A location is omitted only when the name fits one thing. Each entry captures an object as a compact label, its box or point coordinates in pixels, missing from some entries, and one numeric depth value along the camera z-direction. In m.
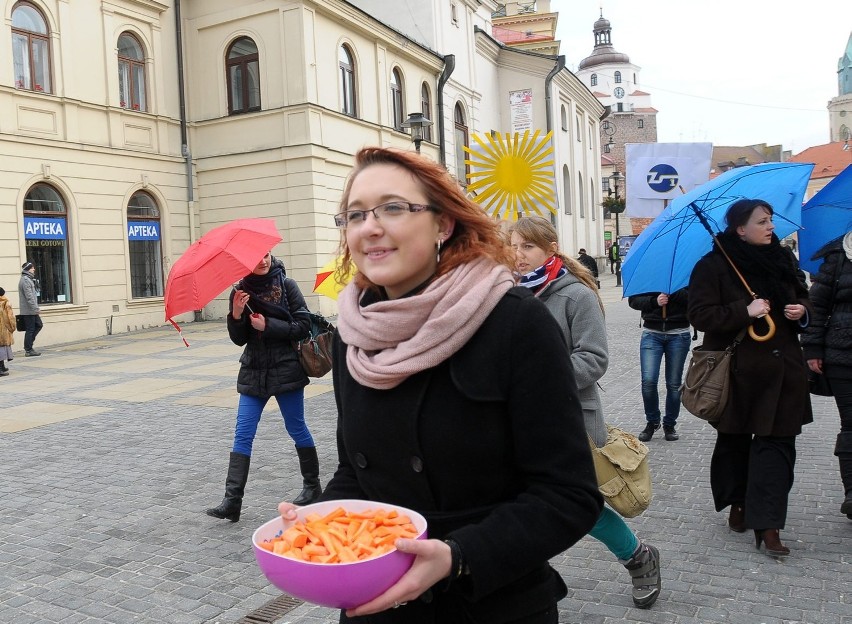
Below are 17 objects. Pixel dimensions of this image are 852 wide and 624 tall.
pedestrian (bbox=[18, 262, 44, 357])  16.53
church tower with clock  111.44
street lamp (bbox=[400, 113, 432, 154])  15.93
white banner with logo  9.06
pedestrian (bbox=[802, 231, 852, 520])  5.09
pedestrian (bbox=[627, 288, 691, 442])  7.88
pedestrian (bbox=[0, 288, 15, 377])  13.98
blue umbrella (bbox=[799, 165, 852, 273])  5.37
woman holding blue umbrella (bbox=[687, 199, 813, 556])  4.65
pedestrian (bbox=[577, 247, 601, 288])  11.93
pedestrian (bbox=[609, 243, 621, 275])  40.28
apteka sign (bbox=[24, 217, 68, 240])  18.17
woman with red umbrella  5.84
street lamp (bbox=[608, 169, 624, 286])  39.38
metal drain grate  4.12
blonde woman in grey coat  3.96
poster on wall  19.25
